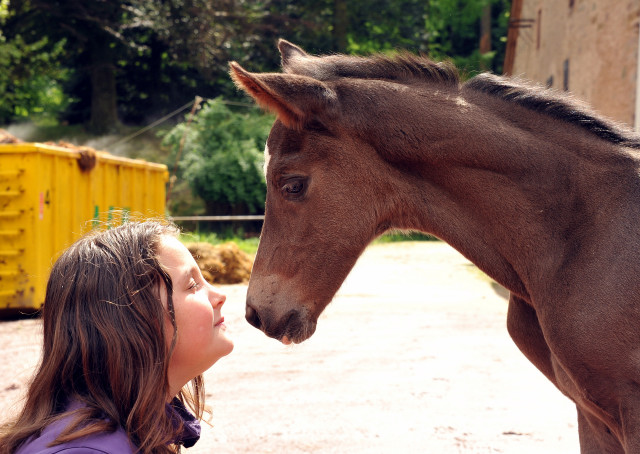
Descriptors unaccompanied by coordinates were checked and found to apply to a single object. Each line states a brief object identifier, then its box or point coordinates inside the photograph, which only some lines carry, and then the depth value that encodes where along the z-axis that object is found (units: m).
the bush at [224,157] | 22.70
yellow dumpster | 8.56
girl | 1.74
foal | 2.56
